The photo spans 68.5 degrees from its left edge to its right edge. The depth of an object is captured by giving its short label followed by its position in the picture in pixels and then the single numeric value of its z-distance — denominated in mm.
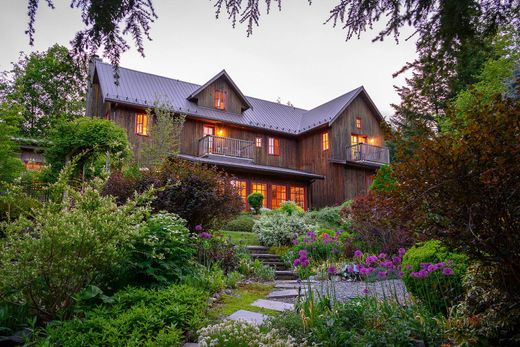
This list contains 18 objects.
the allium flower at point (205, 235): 6543
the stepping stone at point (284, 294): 5699
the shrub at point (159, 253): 4586
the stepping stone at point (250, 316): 4105
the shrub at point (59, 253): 3826
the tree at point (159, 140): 15164
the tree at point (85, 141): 12852
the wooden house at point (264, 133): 18297
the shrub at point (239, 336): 3185
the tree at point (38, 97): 29531
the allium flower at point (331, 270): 4113
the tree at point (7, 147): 13359
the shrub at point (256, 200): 17406
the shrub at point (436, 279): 3961
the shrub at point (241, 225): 13742
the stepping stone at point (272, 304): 4777
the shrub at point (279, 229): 10945
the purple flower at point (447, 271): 3668
